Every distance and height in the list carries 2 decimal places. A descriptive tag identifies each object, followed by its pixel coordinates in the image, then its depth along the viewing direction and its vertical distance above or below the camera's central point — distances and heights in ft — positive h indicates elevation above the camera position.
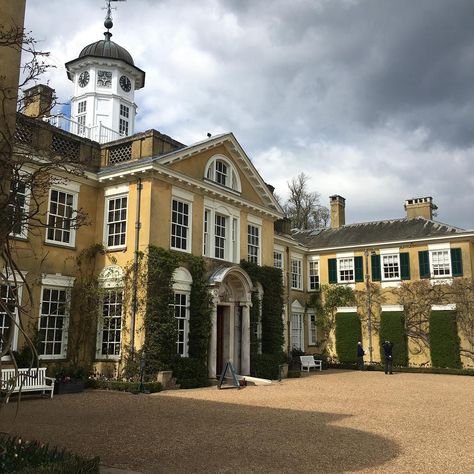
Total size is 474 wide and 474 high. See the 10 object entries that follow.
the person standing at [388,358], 79.56 -2.67
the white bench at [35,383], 44.91 -3.88
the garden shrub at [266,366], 68.90 -3.47
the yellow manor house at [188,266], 55.93 +9.83
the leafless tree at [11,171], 16.65 +5.65
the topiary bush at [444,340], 86.94 +0.21
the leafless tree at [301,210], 146.51 +37.15
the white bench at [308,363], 87.40 -3.80
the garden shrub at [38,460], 16.81 -4.17
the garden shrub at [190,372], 56.24 -3.62
